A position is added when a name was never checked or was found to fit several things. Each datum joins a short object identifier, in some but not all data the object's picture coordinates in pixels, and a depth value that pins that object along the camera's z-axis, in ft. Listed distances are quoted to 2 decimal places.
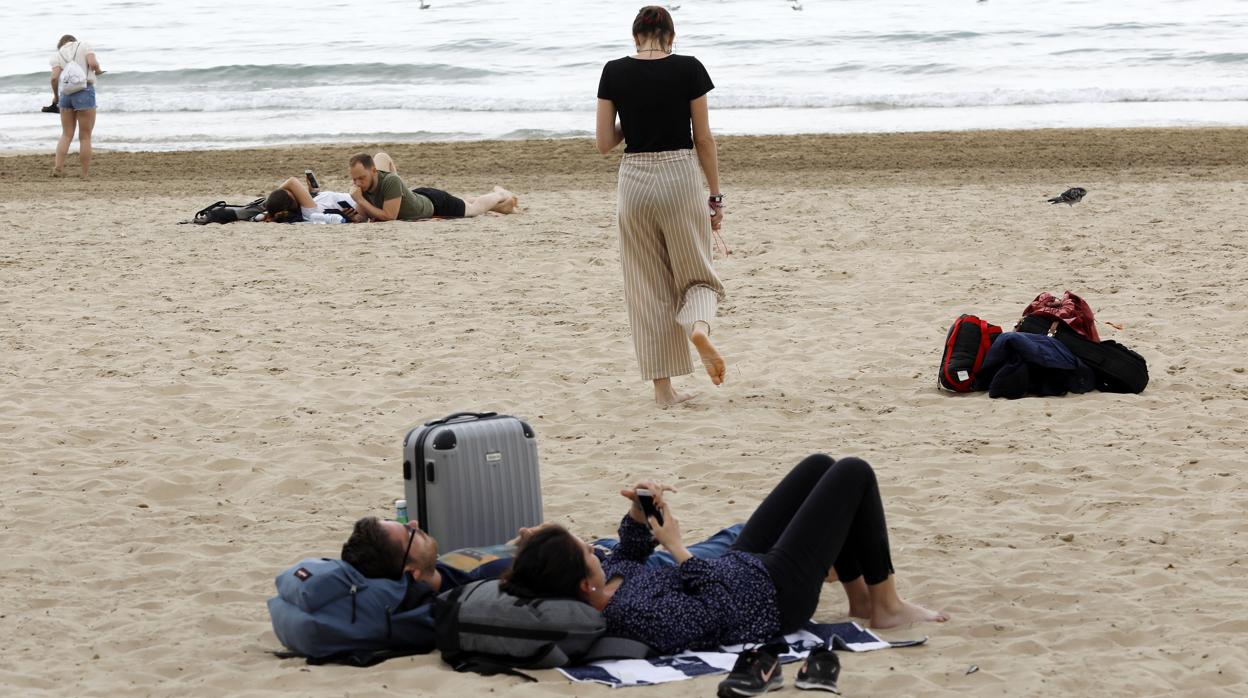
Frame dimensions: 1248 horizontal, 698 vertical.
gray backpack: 25.72
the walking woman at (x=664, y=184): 41.55
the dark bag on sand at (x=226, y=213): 80.12
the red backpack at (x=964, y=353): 45.78
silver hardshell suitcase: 30.55
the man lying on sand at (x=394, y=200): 80.07
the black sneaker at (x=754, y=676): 24.14
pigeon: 79.30
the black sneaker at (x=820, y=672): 24.59
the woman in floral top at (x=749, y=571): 26.27
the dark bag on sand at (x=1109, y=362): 44.83
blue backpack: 26.53
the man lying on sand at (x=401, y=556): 27.50
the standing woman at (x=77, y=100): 101.76
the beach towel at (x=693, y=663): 25.44
